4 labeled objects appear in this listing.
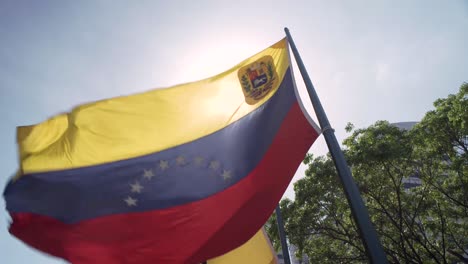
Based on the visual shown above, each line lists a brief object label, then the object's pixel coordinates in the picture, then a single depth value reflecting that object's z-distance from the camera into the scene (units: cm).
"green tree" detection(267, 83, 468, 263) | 1280
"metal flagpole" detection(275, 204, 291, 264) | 854
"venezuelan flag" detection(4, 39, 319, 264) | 346
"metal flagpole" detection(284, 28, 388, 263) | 298
